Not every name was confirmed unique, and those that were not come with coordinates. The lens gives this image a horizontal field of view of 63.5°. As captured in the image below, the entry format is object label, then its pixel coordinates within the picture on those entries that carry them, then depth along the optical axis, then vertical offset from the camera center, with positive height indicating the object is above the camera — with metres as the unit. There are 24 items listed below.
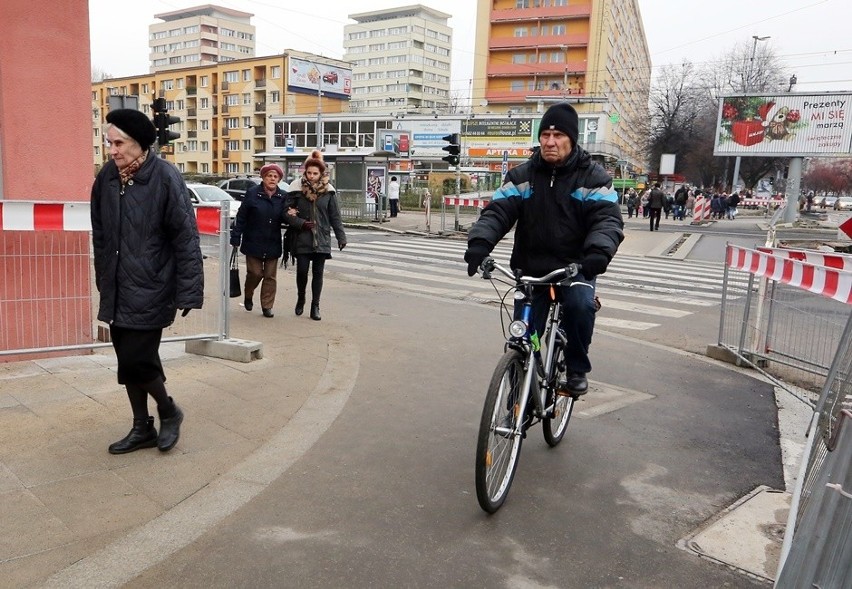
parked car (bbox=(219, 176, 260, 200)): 27.69 -0.46
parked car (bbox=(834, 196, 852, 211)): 63.28 -0.17
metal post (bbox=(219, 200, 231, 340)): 5.98 -0.84
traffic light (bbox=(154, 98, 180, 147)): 12.98 +0.93
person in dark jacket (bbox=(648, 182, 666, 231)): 27.52 -0.30
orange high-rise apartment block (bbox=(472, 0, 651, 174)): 74.06 +15.00
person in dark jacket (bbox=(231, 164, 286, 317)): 8.19 -0.60
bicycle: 3.33 -1.06
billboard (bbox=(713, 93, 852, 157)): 33.03 +3.66
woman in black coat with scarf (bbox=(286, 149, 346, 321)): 8.21 -0.50
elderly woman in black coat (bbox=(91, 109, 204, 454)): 3.77 -0.42
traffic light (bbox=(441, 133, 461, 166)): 22.78 +1.15
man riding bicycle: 3.89 -0.15
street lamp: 64.50 +12.18
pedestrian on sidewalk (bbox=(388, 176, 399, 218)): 30.17 -0.58
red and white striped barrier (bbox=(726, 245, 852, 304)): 4.86 -0.59
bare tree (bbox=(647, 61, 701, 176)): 73.62 +8.85
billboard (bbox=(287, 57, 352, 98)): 65.19 +9.67
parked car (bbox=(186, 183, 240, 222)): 20.81 -0.62
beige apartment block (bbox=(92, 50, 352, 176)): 80.12 +8.41
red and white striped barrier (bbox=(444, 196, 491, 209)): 26.90 -0.64
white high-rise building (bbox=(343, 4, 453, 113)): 128.50 +23.60
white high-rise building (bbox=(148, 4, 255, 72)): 131.00 +26.11
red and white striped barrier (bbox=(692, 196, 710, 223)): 36.12 -0.70
